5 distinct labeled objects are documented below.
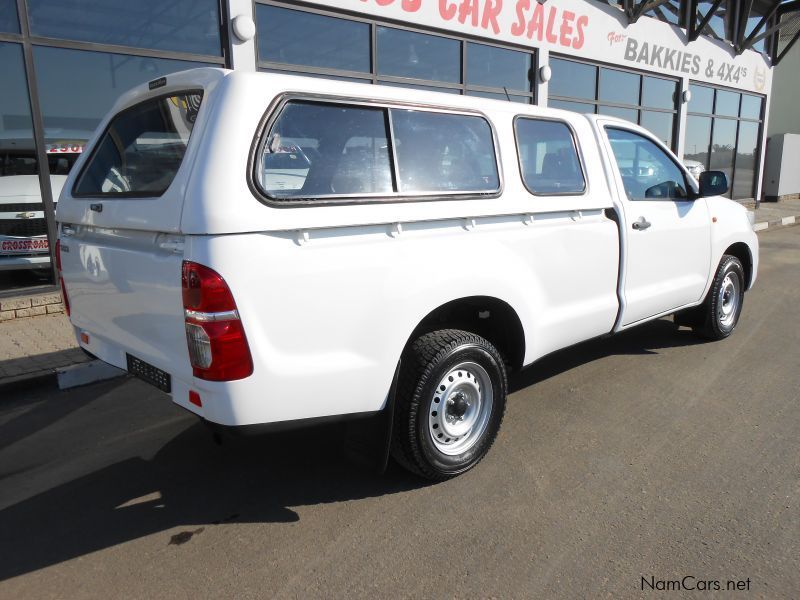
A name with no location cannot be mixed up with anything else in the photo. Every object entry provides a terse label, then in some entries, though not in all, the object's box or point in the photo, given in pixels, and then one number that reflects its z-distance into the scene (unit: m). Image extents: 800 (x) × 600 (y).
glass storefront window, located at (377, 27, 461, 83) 8.73
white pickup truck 2.27
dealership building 6.13
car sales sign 9.00
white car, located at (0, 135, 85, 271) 6.11
